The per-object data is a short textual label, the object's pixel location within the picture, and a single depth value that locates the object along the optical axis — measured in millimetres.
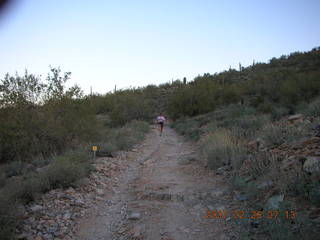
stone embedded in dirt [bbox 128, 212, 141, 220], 3701
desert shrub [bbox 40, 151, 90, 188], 4828
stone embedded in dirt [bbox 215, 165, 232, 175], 5375
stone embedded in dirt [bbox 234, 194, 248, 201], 3785
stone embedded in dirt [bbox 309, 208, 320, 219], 2677
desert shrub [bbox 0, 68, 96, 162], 8375
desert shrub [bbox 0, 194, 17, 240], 2981
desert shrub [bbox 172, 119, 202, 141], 11388
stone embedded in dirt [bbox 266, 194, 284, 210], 3068
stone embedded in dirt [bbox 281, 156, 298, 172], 3802
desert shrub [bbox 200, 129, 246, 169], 5367
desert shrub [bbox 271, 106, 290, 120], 11220
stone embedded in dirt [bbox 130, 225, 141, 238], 3183
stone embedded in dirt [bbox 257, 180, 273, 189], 3706
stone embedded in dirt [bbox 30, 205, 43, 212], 3896
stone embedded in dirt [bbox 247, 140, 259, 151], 5649
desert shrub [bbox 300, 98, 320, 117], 7521
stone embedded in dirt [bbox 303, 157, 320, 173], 3255
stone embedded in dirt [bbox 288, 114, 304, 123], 7050
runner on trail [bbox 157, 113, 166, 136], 15315
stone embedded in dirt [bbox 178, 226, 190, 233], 3178
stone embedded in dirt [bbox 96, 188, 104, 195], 4859
